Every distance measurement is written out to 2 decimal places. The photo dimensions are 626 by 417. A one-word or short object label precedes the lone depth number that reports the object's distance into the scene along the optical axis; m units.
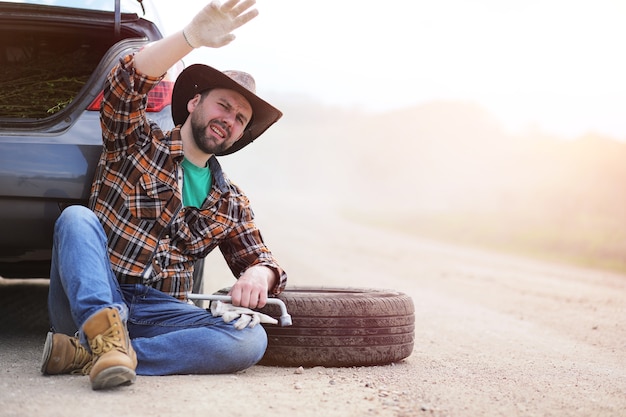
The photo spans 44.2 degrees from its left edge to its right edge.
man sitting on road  3.39
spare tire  3.98
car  3.73
